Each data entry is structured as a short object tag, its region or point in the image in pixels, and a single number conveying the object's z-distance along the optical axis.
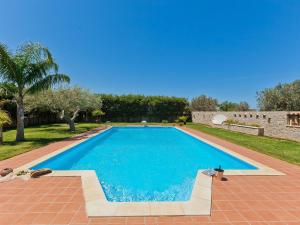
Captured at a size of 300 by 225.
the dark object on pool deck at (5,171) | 4.86
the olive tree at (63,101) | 14.29
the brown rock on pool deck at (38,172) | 4.86
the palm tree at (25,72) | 10.15
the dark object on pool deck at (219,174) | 4.78
